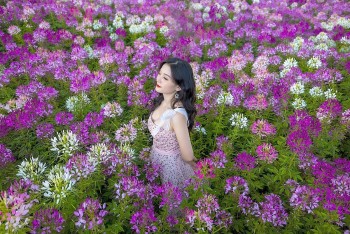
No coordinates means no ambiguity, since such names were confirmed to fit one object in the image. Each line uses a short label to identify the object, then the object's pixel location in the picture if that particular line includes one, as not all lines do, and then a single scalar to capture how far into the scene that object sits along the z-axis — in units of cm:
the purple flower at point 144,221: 242
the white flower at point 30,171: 270
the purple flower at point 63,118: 378
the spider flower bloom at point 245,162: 313
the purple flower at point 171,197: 263
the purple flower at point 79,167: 271
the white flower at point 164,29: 704
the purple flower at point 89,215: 223
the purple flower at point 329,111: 382
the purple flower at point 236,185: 290
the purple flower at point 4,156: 315
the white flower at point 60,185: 239
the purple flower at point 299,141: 309
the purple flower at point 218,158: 303
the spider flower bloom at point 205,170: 277
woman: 333
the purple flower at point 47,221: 209
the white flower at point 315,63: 555
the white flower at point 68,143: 301
